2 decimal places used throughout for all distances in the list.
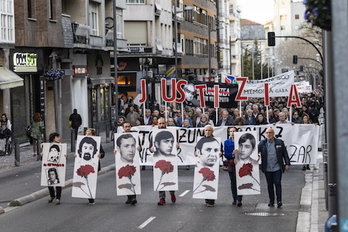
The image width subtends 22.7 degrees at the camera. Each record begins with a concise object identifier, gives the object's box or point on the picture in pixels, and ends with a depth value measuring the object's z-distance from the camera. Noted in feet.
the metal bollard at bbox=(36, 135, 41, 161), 94.63
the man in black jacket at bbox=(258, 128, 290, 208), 51.43
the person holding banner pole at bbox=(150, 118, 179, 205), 55.06
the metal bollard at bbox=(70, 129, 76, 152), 104.27
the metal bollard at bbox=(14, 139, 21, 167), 86.58
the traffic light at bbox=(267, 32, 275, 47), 187.01
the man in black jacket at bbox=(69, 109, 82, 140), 126.08
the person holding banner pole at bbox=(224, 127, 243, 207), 53.93
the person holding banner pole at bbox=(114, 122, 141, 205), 56.54
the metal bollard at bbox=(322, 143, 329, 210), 46.93
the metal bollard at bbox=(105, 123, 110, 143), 129.02
